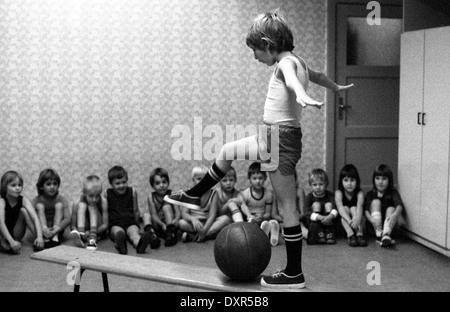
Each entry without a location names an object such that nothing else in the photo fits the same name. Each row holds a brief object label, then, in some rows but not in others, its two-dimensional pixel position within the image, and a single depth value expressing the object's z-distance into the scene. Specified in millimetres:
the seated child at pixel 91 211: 5531
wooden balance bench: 3129
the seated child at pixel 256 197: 5859
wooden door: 6703
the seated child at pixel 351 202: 5603
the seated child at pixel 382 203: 5598
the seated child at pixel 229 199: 5770
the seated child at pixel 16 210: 5336
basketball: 3100
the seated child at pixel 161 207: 5707
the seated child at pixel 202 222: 5602
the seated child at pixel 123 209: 5430
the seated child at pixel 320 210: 5570
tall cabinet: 4957
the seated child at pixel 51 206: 5527
